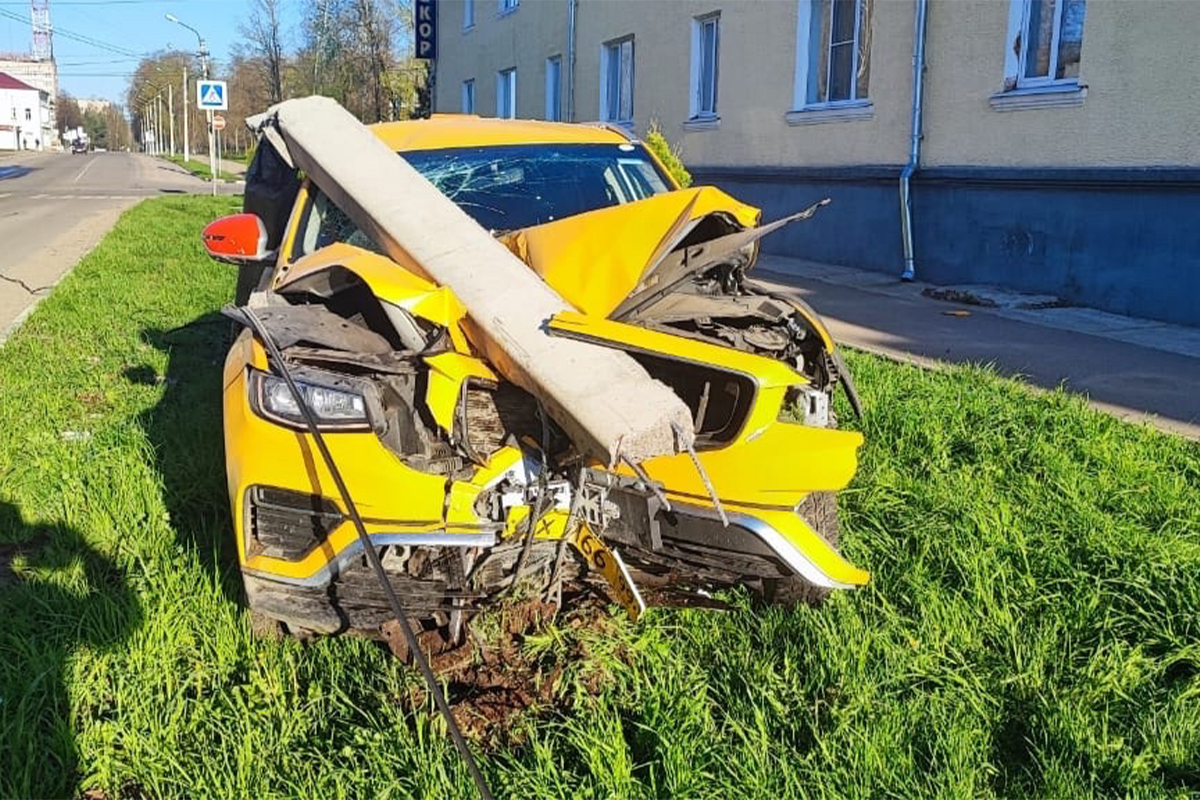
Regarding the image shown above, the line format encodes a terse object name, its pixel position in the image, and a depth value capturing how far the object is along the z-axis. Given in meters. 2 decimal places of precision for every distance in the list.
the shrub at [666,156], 11.98
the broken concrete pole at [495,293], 2.60
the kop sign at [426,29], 30.05
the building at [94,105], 157.00
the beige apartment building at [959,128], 8.79
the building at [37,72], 133.25
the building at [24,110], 111.19
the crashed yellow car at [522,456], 2.82
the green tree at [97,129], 139.38
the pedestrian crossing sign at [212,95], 23.02
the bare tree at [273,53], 42.59
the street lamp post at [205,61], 43.09
